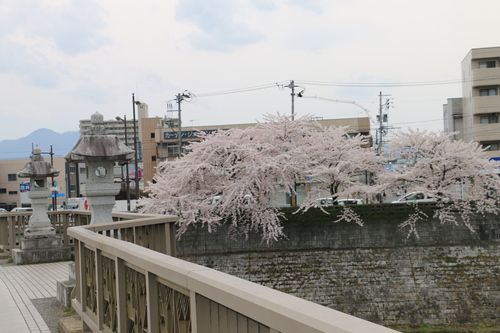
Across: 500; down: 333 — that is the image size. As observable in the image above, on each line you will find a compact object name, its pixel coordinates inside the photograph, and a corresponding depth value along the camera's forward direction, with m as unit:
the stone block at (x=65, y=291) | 7.04
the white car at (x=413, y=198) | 29.41
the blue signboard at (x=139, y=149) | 57.33
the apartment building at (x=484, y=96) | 40.59
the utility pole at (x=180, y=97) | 38.84
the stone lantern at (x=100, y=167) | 7.77
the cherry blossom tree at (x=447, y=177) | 22.36
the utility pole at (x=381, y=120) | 46.56
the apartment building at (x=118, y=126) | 144.77
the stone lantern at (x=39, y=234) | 12.72
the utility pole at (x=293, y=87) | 35.22
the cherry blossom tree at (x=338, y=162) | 24.52
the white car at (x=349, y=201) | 29.72
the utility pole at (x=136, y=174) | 33.05
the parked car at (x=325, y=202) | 29.18
